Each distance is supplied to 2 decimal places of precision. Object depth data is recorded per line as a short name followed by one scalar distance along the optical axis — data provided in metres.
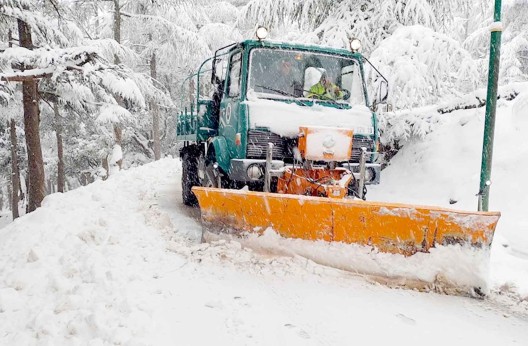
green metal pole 5.05
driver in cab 5.71
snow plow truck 3.99
